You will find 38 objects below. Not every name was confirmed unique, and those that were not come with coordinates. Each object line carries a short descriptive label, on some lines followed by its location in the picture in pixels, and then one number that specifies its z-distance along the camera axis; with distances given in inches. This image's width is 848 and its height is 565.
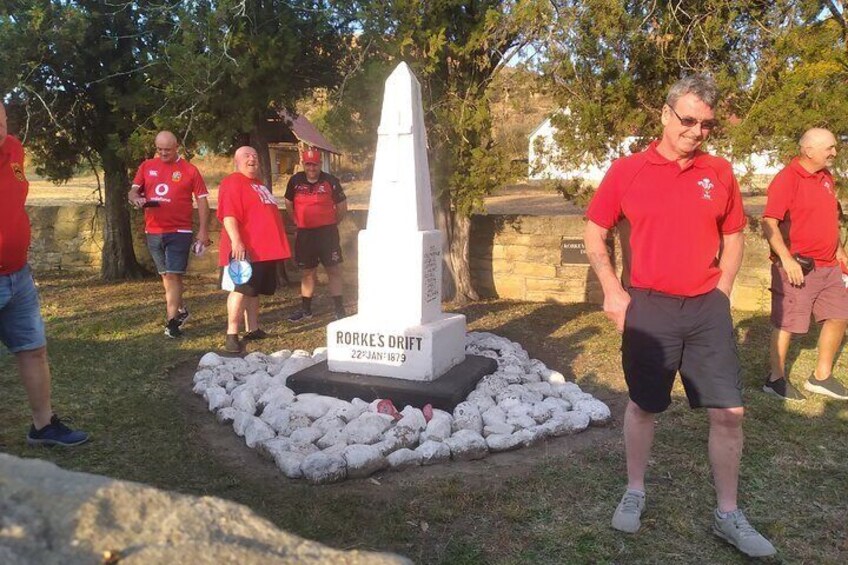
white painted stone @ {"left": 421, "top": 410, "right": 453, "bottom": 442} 151.4
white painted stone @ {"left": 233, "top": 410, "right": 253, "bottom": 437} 158.2
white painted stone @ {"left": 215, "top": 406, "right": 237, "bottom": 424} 167.2
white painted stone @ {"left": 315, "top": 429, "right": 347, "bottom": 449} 148.6
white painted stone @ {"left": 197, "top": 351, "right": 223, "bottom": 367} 206.1
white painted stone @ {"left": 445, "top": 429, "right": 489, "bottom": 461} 145.2
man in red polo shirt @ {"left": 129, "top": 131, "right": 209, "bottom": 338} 236.8
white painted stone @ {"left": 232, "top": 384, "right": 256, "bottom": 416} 170.9
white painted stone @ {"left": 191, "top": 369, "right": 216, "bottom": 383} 195.5
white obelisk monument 183.8
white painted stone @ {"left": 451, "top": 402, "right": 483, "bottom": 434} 157.3
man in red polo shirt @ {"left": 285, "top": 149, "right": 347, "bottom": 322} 270.4
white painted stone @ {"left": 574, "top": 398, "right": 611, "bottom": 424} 164.2
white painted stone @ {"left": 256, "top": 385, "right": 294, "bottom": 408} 173.3
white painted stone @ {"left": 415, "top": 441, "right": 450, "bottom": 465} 142.3
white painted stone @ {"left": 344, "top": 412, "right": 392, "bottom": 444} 148.5
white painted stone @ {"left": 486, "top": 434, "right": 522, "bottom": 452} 149.1
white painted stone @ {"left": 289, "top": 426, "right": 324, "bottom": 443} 150.1
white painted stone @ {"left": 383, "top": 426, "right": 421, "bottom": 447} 147.6
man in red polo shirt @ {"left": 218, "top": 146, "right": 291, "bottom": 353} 218.8
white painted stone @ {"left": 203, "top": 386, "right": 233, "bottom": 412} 174.4
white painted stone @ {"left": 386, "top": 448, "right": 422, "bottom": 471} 139.7
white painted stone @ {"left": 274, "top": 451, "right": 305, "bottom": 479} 134.8
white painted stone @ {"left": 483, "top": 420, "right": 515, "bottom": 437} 156.7
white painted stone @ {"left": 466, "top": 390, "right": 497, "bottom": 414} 169.5
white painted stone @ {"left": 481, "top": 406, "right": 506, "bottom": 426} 160.7
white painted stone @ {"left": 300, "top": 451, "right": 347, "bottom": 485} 132.3
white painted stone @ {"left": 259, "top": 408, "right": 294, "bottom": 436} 157.4
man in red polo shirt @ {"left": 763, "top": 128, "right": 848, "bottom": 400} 172.4
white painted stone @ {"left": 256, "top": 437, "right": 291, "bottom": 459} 143.1
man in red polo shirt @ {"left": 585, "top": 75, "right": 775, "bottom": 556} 105.0
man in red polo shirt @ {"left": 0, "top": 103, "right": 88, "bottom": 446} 125.3
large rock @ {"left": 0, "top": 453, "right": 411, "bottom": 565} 47.9
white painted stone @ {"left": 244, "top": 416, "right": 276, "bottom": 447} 150.6
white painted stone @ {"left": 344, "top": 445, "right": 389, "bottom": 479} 135.0
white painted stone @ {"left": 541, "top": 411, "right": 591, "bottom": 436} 157.6
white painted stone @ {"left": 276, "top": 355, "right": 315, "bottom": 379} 198.4
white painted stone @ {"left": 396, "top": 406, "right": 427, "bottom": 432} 154.9
